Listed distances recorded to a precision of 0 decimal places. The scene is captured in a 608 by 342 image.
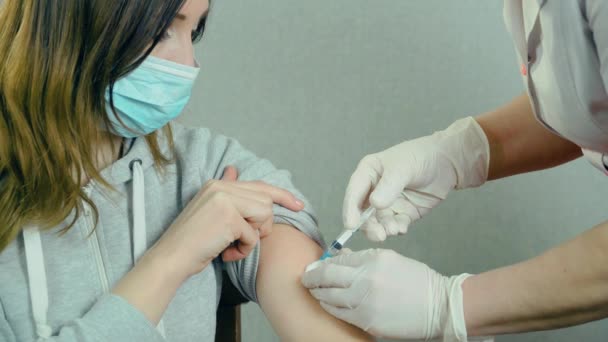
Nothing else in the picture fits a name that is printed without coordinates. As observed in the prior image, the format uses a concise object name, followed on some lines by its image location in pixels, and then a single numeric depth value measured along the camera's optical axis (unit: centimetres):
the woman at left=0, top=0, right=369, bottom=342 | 97
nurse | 91
